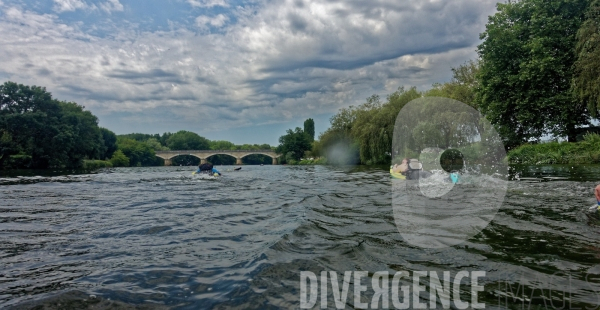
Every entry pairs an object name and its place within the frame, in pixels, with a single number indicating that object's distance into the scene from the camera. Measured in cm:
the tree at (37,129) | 4491
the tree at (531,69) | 2338
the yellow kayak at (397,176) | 1559
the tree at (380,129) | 3850
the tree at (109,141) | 8425
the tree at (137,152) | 9362
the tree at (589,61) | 2011
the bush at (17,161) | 4406
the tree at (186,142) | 14625
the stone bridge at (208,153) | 10262
